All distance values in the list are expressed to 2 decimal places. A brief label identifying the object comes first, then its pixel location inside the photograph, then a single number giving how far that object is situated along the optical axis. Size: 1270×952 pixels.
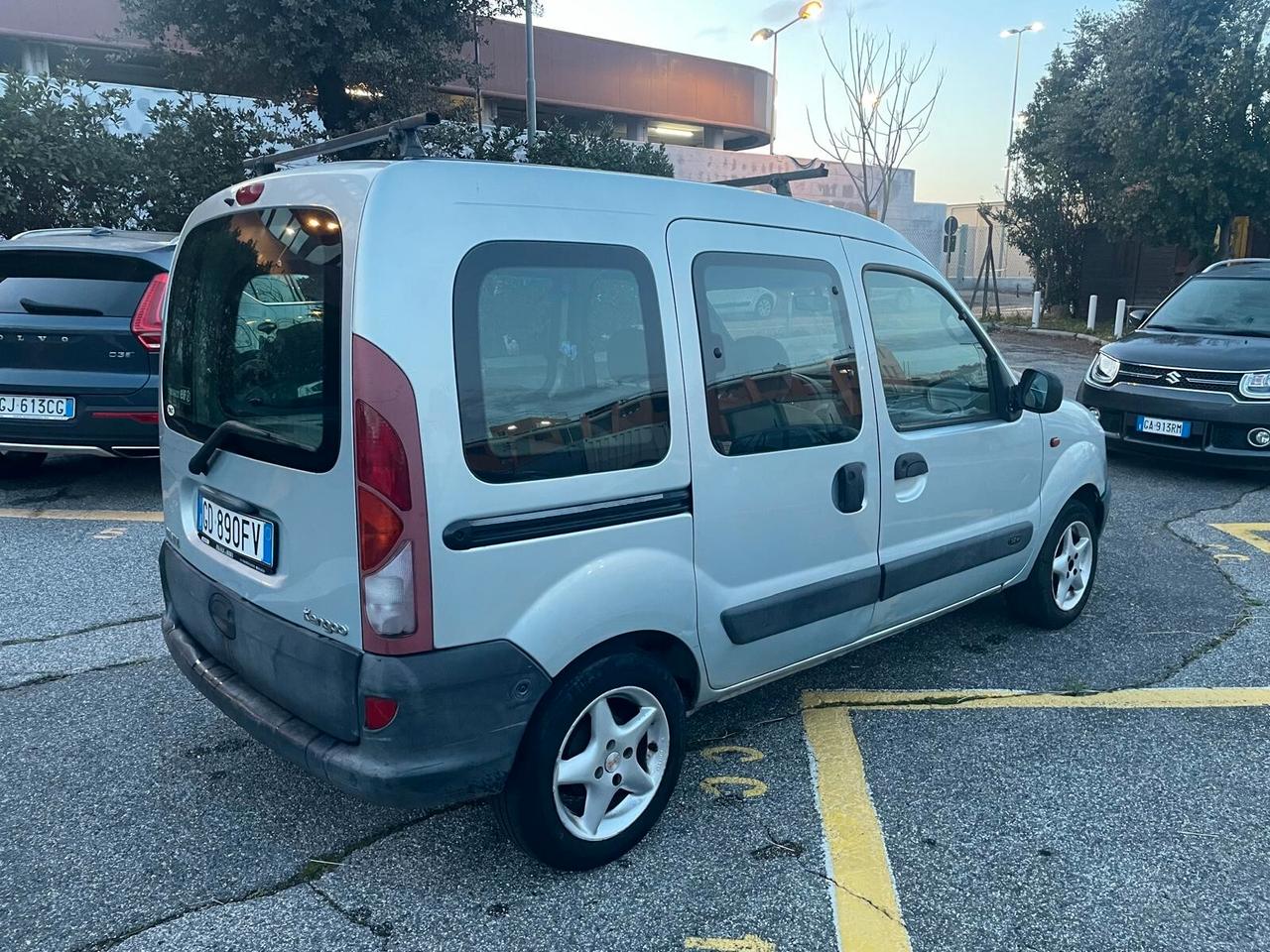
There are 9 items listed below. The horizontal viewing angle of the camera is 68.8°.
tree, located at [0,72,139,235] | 10.52
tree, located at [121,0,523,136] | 12.48
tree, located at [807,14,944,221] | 20.62
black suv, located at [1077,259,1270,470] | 6.84
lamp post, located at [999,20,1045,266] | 22.32
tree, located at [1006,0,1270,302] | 15.87
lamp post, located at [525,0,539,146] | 17.66
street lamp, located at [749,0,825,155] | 18.47
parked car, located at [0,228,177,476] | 5.51
